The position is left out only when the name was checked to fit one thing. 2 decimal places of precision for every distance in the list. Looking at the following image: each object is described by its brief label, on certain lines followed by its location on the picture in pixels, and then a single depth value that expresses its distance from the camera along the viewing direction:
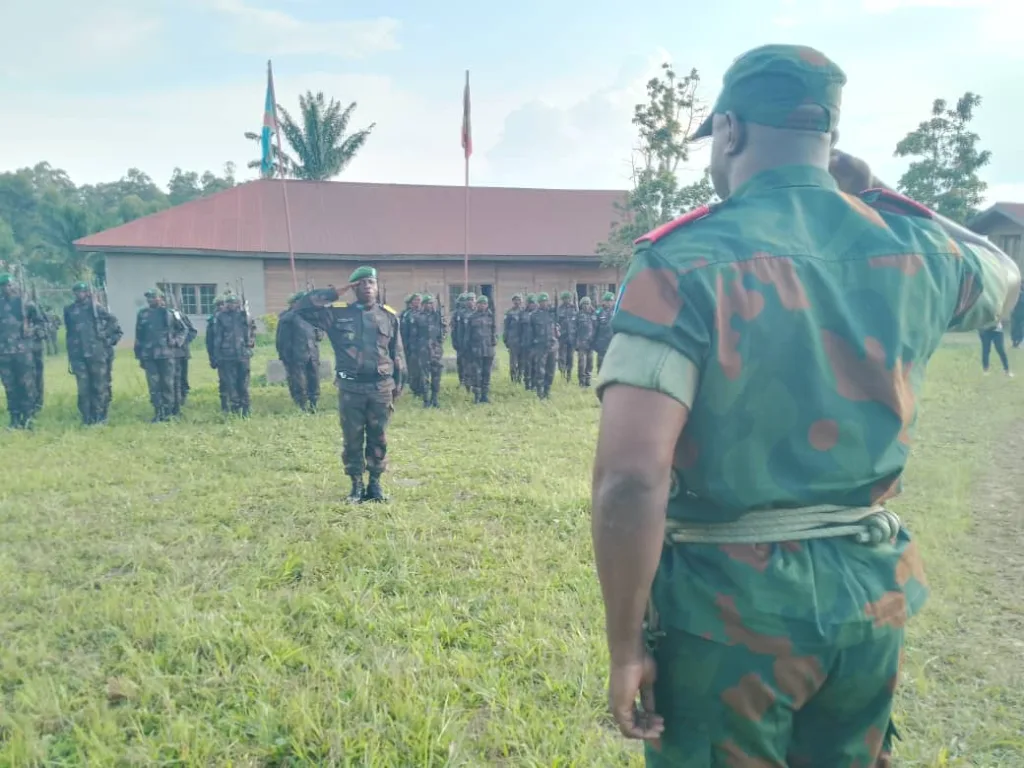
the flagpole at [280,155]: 14.30
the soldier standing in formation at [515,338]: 12.65
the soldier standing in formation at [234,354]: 10.45
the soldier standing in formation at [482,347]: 11.55
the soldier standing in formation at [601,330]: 13.29
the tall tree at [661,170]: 20.28
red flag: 16.61
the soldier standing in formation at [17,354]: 9.51
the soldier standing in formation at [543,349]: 12.09
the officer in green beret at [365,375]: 6.05
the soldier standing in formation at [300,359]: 10.78
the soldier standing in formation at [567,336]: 13.80
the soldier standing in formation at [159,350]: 10.04
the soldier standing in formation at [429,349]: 11.30
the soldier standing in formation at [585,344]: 13.24
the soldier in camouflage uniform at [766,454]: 1.20
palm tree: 28.34
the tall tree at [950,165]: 23.70
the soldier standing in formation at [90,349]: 9.69
